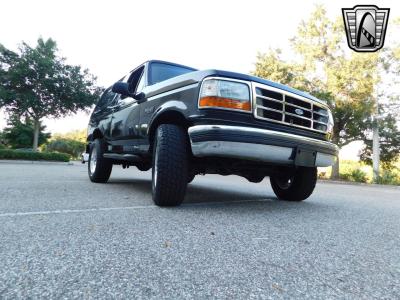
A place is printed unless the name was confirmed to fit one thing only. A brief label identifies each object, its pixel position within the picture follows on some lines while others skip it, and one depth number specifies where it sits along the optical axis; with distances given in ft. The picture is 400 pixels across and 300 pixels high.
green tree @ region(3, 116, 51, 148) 107.76
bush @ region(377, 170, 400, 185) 51.42
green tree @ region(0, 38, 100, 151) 73.00
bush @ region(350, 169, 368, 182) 58.73
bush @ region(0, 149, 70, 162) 58.78
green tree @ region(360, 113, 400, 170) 59.41
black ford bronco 8.29
